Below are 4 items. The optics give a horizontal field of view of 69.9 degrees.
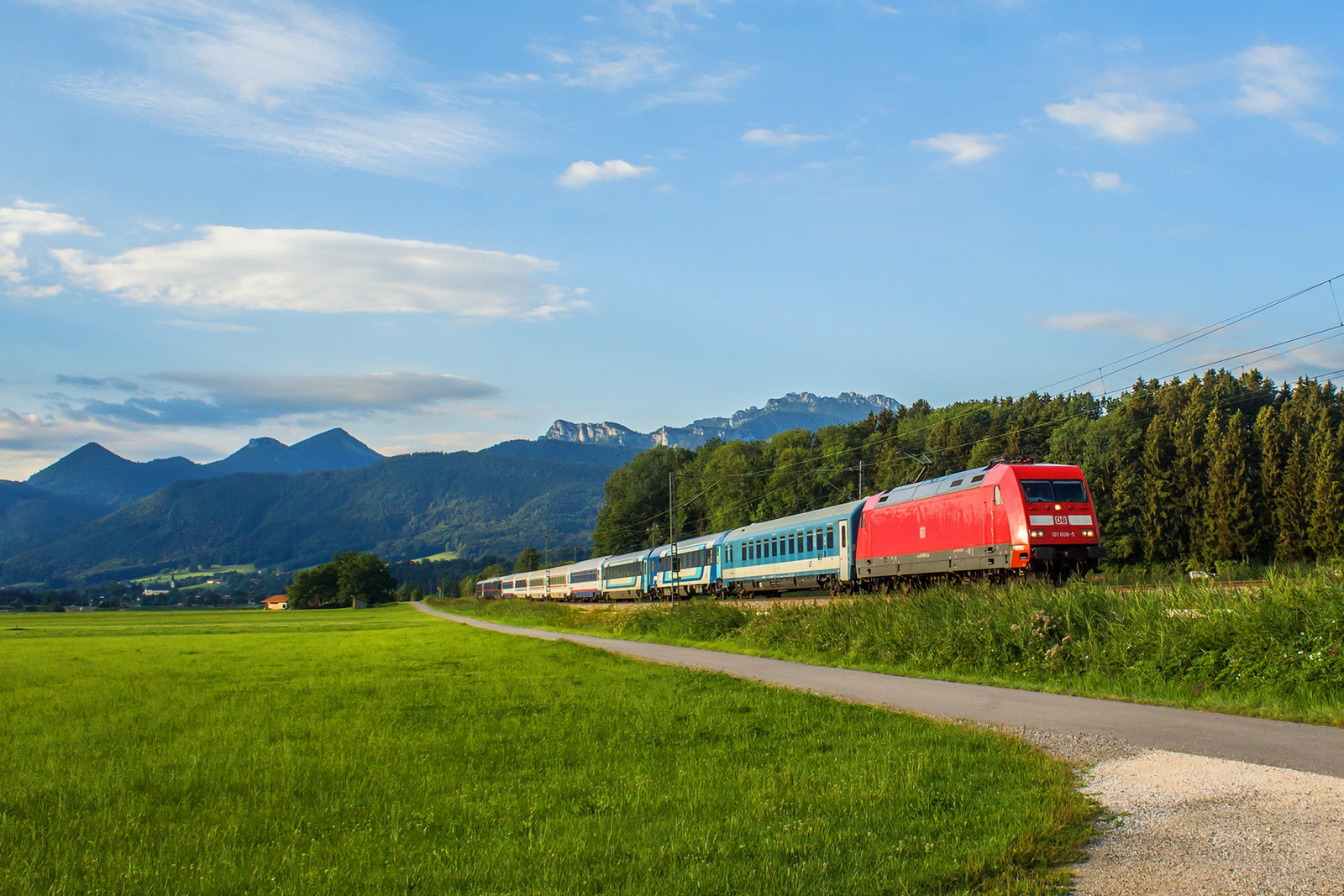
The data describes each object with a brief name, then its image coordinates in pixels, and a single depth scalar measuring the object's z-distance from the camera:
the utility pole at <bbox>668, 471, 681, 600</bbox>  53.84
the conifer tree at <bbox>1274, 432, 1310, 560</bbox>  59.38
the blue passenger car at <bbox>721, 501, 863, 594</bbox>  37.40
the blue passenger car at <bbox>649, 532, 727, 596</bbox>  52.12
